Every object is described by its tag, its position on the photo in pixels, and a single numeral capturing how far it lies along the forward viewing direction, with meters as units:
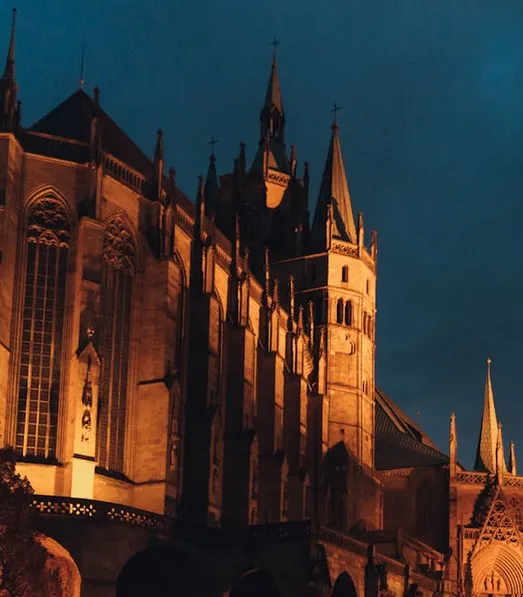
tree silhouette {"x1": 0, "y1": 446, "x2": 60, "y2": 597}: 32.91
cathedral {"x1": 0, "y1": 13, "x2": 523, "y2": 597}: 43.53
